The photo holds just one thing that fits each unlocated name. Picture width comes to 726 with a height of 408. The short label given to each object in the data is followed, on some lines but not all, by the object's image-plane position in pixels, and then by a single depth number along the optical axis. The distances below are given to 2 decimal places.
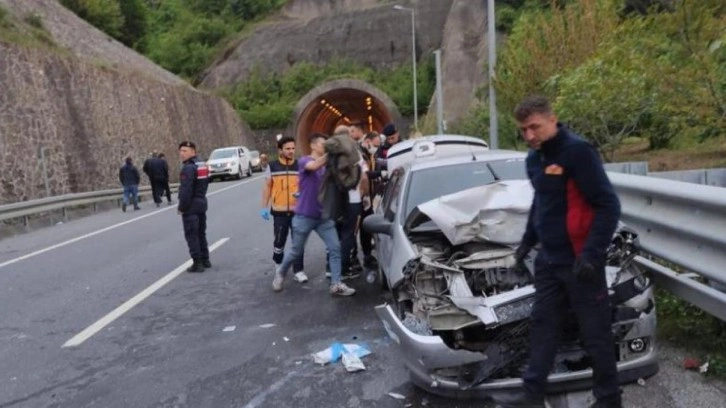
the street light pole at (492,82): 17.78
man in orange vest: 8.45
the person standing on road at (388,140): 10.34
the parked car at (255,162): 41.59
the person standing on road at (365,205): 8.46
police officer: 9.38
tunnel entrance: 50.22
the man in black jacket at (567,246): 3.65
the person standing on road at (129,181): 21.64
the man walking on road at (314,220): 7.61
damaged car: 4.18
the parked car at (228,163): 34.66
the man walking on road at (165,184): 22.53
